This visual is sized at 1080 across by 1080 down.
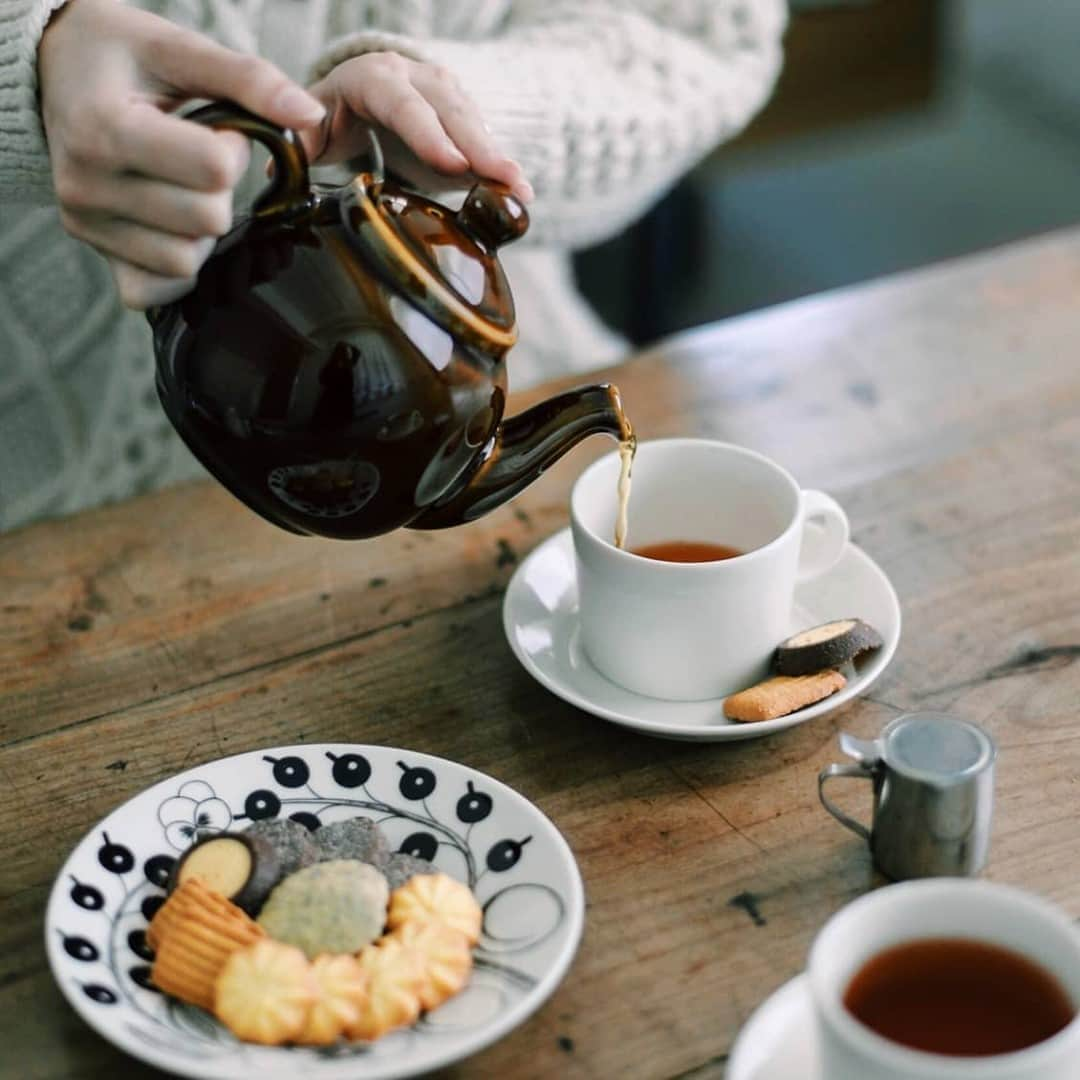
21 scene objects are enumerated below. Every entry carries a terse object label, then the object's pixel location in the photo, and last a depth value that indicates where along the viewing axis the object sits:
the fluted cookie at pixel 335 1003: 0.60
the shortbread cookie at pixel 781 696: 0.79
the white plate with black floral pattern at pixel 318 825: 0.59
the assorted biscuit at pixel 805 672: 0.79
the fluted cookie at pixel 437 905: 0.65
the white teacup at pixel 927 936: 0.50
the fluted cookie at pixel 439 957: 0.62
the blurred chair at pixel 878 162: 2.47
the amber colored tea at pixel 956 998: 0.55
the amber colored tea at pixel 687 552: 0.90
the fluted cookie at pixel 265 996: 0.60
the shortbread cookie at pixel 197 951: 0.62
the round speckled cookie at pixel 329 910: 0.64
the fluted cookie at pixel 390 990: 0.60
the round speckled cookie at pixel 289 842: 0.69
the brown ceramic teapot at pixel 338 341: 0.66
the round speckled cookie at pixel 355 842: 0.70
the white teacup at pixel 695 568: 0.80
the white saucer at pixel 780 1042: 0.59
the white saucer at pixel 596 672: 0.79
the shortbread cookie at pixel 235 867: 0.66
